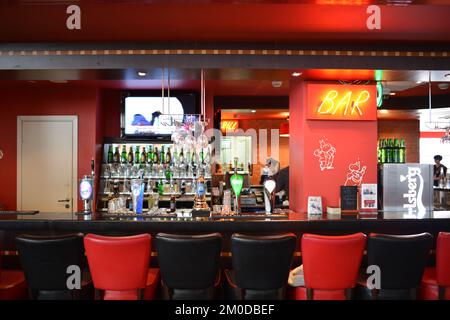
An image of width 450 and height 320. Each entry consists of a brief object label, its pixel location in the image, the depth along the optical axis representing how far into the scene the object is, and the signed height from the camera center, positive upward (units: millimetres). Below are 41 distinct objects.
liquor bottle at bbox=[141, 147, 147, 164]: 6829 +209
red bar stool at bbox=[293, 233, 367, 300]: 2697 -665
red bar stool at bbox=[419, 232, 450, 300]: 2871 -828
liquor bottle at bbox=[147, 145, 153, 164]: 6805 +225
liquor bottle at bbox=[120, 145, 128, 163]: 6938 +239
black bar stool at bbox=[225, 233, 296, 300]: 2684 -642
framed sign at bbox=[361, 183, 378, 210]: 4324 -333
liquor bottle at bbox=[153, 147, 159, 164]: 6789 +198
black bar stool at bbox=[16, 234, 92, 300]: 2721 -636
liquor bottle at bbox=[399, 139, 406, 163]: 7451 +252
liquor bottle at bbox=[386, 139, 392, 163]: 7513 +313
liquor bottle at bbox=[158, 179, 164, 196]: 6634 -349
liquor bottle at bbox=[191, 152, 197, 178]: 6729 +16
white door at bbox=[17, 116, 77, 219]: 6594 +90
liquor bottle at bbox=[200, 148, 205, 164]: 6816 +187
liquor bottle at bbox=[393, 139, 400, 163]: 7382 +286
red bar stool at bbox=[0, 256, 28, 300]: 2951 -884
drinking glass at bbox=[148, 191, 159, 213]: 4164 -375
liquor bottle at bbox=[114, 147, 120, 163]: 6911 +212
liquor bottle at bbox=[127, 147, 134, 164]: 6847 +193
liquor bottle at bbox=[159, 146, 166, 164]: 6786 +189
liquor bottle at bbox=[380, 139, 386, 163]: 7939 +289
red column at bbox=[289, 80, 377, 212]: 4555 +155
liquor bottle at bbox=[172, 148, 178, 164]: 6809 +189
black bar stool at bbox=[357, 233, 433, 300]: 2779 -644
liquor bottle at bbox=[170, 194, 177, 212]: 4206 -408
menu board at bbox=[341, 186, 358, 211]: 4129 -329
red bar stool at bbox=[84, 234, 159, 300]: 2654 -641
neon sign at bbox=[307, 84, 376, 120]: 4504 +745
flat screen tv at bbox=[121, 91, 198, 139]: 6742 +970
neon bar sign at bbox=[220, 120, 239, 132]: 9461 +1034
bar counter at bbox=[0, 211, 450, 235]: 3252 -471
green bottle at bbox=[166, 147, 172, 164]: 6802 +189
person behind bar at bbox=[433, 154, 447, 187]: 8578 -87
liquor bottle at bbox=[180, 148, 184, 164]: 6832 +189
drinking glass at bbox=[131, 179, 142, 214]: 3949 -248
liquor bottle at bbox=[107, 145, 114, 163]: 6898 +212
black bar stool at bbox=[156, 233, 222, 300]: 2676 -626
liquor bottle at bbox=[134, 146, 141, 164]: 6823 +209
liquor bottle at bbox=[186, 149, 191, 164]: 6801 +188
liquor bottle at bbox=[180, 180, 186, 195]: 6730 -340
